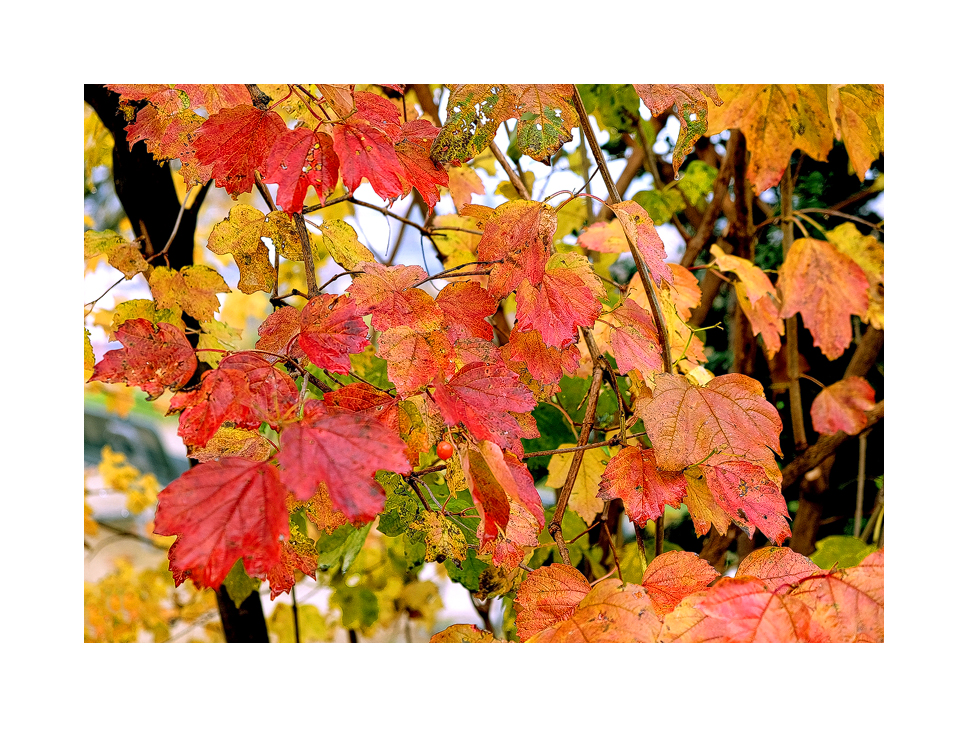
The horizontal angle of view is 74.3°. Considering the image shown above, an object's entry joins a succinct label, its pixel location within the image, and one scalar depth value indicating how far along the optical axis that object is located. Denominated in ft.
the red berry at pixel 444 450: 1.58
